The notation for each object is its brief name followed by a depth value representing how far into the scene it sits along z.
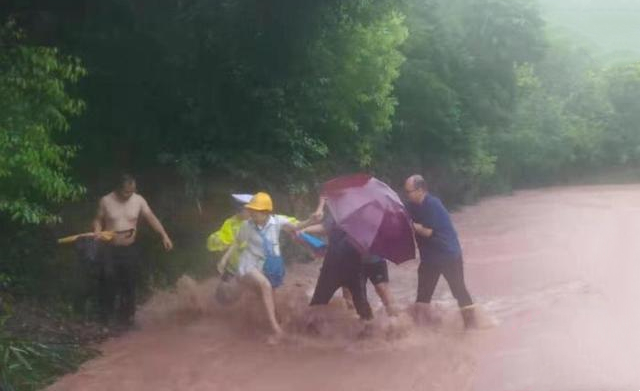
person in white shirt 9.34
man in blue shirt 9.33
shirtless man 9.78
